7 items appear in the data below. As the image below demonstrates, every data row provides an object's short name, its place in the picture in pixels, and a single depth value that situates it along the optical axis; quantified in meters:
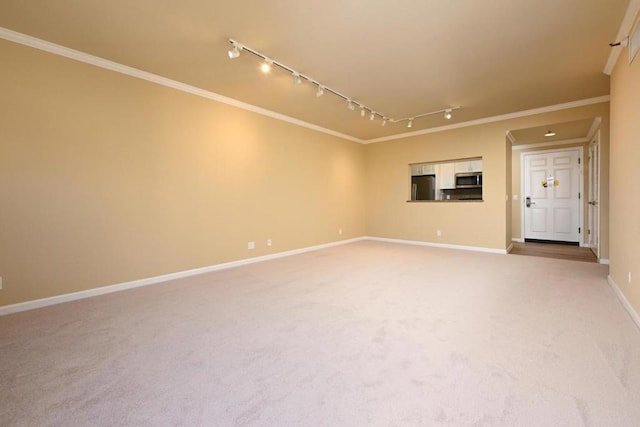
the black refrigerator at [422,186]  7.41
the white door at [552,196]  6.60
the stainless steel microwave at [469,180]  7.11
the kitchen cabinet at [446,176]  7.44
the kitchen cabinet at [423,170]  7.41
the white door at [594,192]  4.96
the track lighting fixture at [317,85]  3.00
